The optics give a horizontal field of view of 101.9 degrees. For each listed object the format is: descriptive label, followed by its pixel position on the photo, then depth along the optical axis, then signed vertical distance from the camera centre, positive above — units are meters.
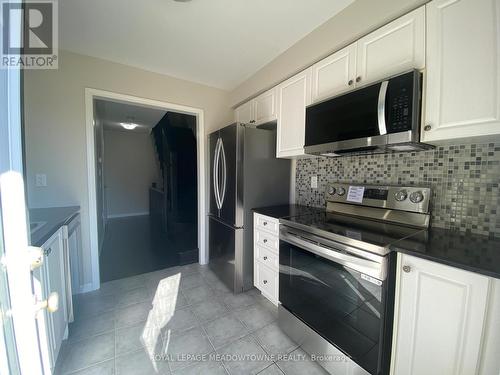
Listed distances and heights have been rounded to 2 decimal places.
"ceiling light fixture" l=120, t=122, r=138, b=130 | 4.87 +1.20
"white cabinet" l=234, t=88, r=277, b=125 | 2.24 +0.80
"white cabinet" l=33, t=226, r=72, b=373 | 1.08 -0.70
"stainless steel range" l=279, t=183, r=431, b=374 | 1.06 -0.60
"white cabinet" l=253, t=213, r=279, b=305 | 1.86 -0.80
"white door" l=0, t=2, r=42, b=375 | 0.48 -0.17
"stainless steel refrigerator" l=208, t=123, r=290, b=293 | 2.12 -0.14
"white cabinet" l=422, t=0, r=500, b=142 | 0.95 +0.54
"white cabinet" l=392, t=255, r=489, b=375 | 0.81 -0.63
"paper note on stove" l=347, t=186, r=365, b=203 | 1.68 -0.16
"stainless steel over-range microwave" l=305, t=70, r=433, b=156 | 1.15 +0.37
